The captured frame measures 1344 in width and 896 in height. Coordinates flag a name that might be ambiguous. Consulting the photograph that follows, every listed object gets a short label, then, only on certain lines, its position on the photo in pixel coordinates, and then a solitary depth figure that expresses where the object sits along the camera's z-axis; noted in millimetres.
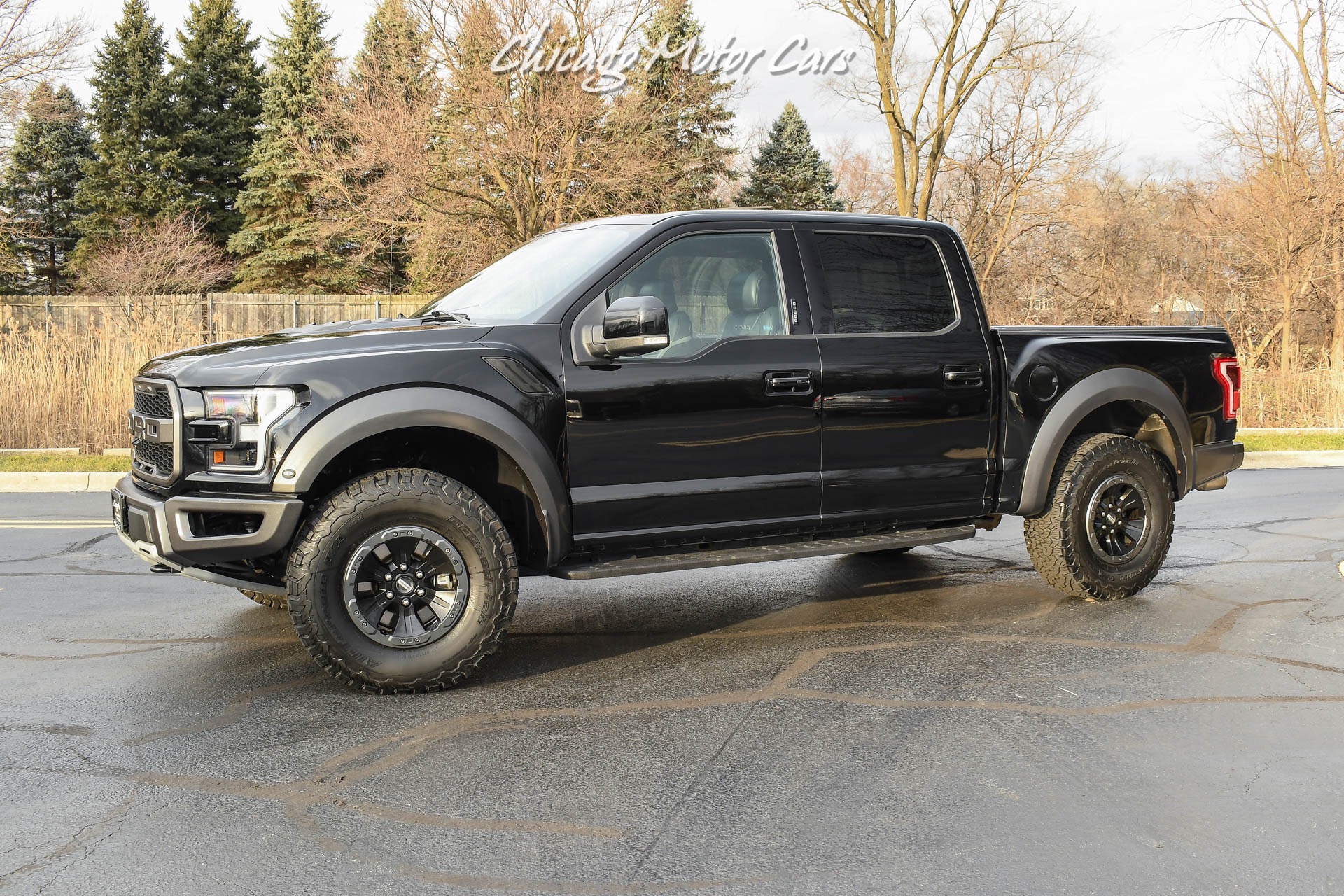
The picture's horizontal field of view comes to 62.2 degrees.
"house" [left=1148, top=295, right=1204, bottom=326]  33188
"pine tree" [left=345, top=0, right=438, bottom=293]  25047
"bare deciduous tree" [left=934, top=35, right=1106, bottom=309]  31906
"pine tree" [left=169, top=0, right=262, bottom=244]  46312
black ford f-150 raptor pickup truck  4539
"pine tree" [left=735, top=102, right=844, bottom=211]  46875
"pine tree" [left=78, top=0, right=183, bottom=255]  45062
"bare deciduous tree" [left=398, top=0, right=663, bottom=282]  24250
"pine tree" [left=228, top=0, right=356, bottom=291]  44000
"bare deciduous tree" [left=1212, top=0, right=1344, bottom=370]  26766
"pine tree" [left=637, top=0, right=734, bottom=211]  26453
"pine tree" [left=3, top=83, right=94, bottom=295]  47344
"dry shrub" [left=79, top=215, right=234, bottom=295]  39625
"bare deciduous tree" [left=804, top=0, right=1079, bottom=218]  24922
